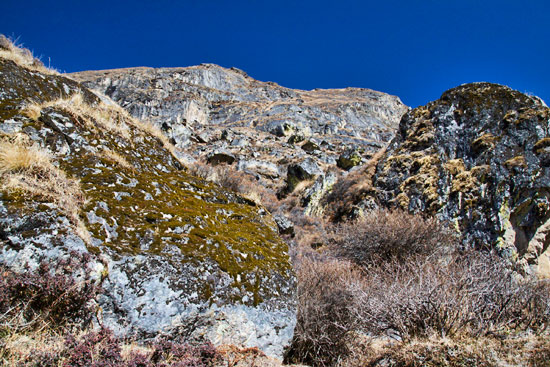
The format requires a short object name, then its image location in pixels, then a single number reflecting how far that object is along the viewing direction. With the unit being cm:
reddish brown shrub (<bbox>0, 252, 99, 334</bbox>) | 217
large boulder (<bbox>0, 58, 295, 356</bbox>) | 263
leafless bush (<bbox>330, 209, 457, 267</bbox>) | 798
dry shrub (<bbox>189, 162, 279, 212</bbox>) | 753
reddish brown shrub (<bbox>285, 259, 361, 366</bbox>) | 417
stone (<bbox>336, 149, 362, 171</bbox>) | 2105
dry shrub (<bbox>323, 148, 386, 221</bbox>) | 1320
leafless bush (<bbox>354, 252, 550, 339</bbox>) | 357
